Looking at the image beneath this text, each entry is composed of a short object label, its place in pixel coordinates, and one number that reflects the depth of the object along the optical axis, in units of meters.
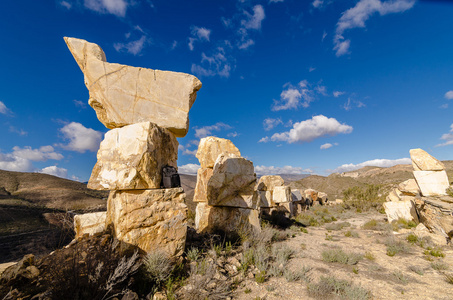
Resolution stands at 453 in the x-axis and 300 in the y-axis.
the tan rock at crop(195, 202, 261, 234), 5.68
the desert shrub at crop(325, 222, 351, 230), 9.35
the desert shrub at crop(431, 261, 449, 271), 4.50
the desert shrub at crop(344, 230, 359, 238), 7.89
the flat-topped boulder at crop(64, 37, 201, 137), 3.47
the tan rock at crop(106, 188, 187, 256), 3.11
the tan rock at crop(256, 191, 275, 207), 10.45
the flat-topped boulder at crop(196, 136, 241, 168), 6.39
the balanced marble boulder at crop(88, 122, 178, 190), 3.12
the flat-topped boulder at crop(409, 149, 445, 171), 7.74
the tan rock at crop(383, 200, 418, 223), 8.30
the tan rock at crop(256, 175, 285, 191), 11.66
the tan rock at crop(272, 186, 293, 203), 11.38
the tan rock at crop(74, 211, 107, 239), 3.48
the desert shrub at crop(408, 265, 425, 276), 4.36
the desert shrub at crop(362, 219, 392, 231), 8.24
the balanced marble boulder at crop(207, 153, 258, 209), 5.64
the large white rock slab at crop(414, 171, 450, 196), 7.59
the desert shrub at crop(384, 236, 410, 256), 5.80
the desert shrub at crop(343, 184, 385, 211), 15.37
